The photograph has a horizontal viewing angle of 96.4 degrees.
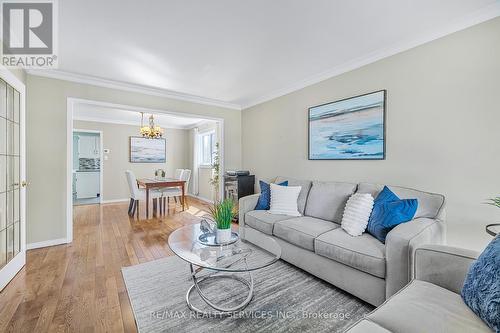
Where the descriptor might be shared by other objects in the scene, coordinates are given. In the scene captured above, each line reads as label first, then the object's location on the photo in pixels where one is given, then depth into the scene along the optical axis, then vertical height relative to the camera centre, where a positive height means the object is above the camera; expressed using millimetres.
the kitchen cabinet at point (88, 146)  6605 +505
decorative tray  1942 -681
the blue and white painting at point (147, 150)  6527 +407
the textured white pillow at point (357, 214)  2078 -475
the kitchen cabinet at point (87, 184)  6578 -631
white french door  2127 -149
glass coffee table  1575 -708
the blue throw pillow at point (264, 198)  3070 -469
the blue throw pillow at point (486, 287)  879 -522
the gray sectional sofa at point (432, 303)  917 -656
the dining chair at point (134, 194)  4508 -636
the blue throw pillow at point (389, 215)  1856 -423
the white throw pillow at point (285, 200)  2850 -464
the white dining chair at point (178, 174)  5812 -292
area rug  1557 -1120
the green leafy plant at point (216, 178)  4956 -319
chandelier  5148 +758
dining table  4565 -436
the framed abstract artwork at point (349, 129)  2602 +467
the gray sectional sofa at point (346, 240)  1588 -664
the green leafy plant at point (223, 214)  1917 -431
